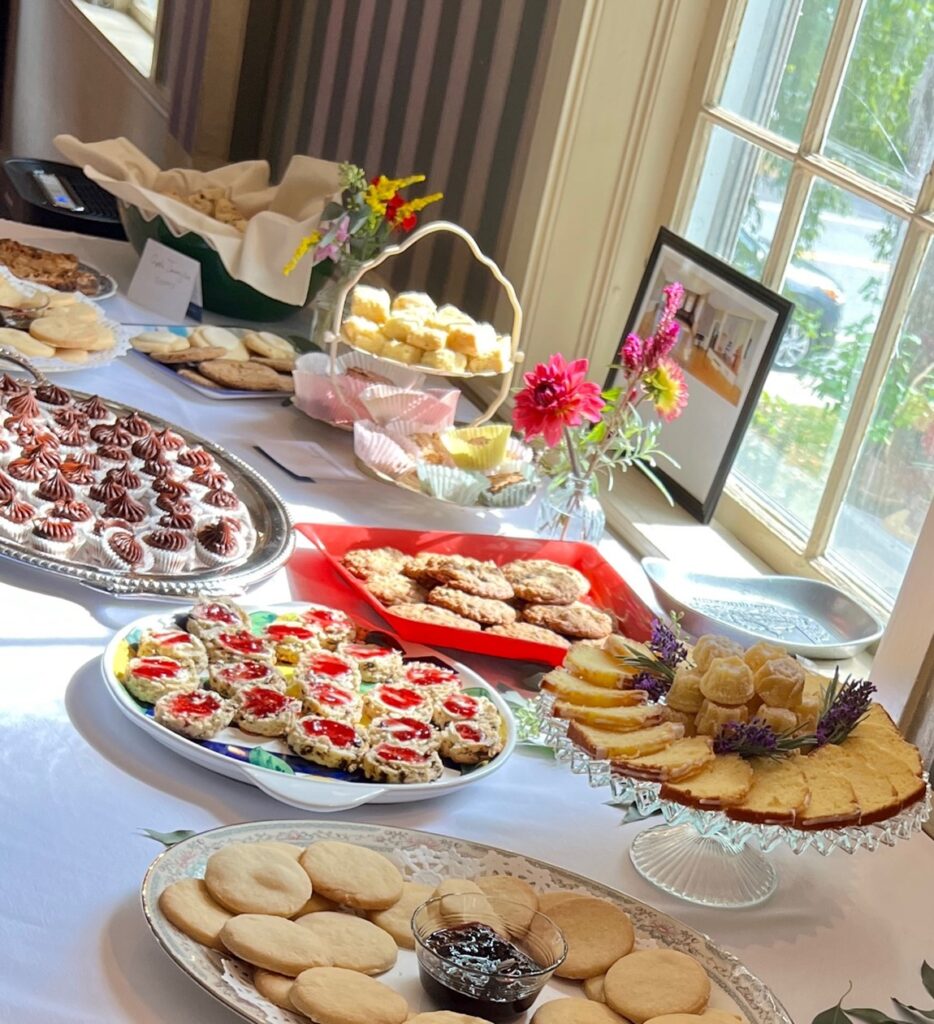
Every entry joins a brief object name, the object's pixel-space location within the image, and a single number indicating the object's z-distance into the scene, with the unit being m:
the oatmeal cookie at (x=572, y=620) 1.48
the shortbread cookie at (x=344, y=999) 0.83
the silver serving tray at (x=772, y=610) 1.53
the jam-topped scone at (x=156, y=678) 1.18
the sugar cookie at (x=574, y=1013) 0.88
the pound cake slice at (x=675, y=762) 1.02
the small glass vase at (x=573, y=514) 1.71
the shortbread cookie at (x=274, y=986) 0.86
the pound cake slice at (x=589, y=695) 1.12
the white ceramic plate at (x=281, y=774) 1.09
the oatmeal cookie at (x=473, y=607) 1.46
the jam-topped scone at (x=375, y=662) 1.32
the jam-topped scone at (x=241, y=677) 1.22
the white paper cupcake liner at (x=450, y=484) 1.77
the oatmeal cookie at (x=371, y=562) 1.52
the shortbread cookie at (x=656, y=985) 0.91
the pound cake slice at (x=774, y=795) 1.01
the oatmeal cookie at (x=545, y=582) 1.53
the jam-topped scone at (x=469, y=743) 1.20
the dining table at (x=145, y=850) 0.90
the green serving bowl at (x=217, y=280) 2.32
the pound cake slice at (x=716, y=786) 1.01
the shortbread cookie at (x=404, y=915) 0.94
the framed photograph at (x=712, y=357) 1.83
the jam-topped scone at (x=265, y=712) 1.17
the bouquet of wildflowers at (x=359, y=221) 2.10
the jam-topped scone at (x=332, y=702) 1.21
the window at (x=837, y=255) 1.66
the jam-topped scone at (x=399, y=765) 1.15
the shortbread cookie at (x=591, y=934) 0.95
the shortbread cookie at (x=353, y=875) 0.95
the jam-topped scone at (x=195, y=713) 1.14
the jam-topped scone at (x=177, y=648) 1.25
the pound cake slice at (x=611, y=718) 1.09
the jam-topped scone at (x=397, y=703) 1.24
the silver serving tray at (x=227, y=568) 1.37
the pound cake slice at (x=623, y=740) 1.05
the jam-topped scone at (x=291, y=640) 1.32
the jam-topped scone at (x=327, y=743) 1.16
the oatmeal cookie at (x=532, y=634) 1.43
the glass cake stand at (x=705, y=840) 1.03
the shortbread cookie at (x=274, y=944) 0.87
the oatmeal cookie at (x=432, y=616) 1.41
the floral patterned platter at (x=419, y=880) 0.86
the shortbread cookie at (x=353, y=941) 0.90
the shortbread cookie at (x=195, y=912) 0.89
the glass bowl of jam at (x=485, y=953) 0.87
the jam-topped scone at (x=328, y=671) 1.26
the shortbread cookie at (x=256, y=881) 0.92
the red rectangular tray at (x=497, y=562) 1.41
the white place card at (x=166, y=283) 2.31
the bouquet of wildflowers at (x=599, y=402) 1.62
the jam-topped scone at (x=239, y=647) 1.27
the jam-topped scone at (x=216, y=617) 1.31
